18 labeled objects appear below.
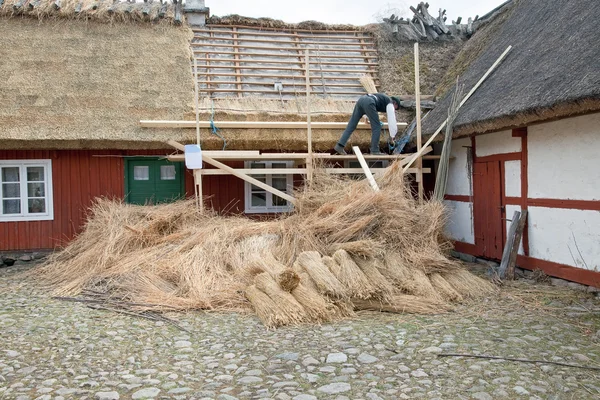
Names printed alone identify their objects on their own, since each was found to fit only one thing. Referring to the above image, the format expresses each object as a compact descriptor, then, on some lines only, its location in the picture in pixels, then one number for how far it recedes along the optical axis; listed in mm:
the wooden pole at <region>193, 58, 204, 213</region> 8688
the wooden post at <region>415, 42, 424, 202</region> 9203
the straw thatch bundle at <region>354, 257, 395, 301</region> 5895
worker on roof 9047
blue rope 9445
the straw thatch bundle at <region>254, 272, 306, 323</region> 5473
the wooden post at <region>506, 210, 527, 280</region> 7594
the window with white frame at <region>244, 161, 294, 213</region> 10500
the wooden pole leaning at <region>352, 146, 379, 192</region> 7525
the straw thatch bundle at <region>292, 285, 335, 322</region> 5520
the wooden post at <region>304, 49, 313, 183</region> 8875
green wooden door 10180
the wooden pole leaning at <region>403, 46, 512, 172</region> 8898
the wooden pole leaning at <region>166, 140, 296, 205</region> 8734
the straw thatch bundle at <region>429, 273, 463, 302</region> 6270
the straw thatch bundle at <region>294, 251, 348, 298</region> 5742
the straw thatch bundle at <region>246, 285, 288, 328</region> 5430
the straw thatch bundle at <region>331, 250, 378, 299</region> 5801
